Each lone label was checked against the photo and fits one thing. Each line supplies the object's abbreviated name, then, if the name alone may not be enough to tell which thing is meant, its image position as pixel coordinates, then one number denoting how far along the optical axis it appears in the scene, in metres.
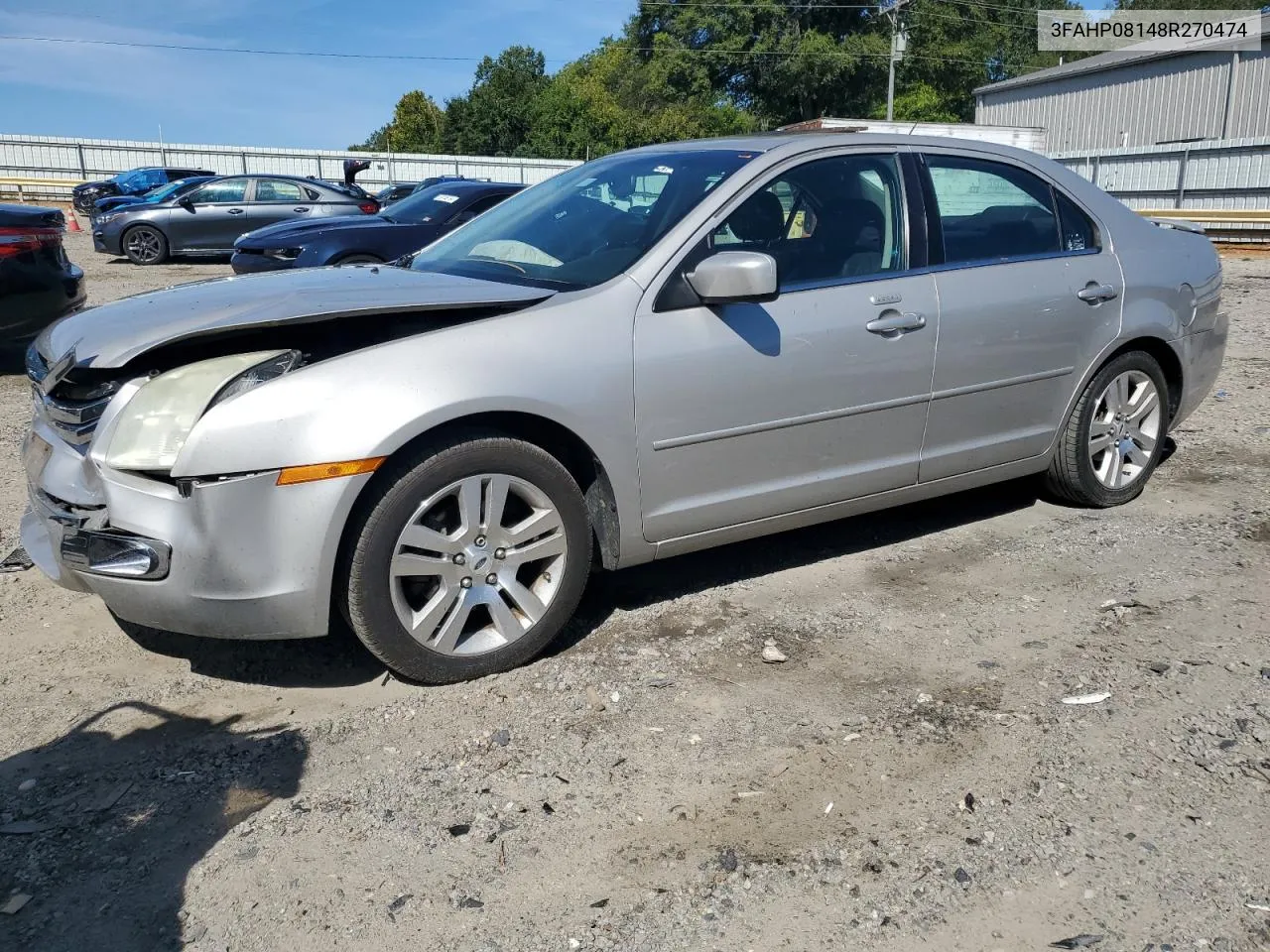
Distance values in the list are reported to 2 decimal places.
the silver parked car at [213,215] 18.48
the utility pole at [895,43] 40.62
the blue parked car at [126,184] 27.55
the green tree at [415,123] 81.81
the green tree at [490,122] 68.12
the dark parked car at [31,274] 7.88
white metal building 34.44
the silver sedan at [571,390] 3.20
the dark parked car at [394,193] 23.64
